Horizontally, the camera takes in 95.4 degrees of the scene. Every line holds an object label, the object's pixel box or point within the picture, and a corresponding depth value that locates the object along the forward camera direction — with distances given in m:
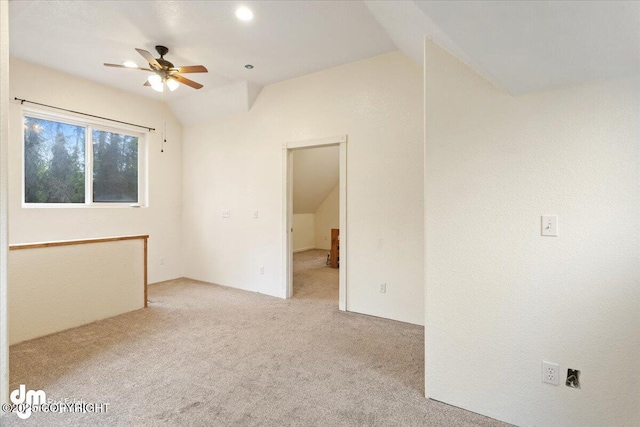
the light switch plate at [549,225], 1.55
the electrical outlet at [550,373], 1.55
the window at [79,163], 3.60
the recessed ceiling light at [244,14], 2.45
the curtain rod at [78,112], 3.38
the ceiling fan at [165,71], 2.93
